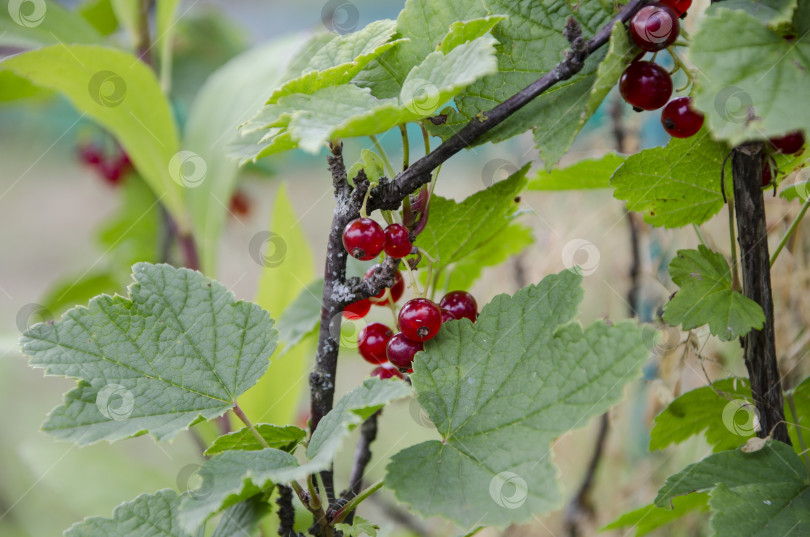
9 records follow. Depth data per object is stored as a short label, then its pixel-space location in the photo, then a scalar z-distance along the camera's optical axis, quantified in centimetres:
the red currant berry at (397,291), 45
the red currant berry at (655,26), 39
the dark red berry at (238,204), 99
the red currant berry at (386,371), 45
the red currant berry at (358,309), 44
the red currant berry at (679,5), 41
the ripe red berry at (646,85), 41
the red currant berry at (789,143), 41
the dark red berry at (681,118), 41
